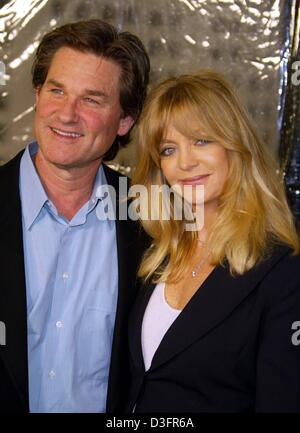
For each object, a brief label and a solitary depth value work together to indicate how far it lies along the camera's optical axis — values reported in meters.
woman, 1.36
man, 1.55
